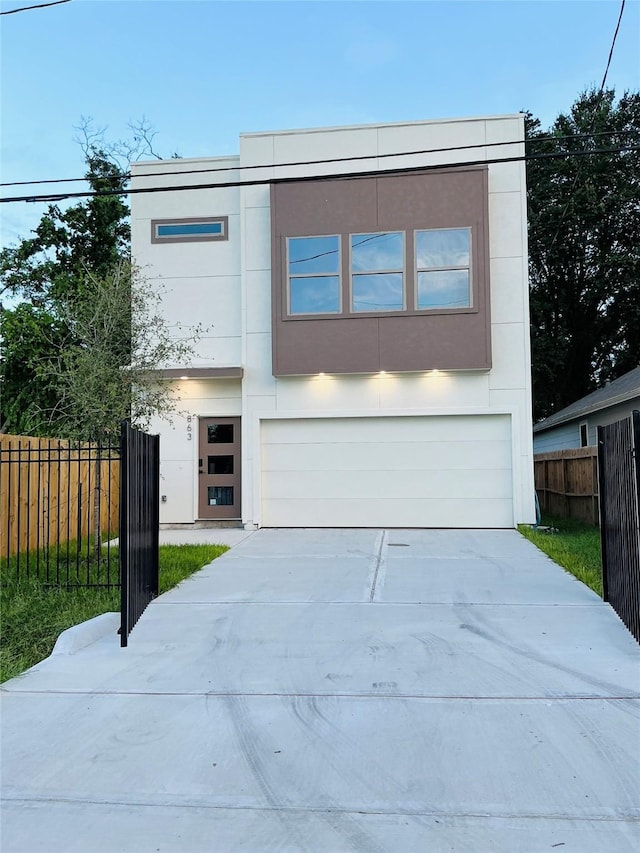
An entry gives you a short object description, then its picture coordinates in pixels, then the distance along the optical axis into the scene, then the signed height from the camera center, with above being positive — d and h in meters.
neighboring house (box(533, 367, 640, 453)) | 14.52 +1.00
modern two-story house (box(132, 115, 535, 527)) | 12.55 +2.05
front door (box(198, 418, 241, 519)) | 13.59 -0.21
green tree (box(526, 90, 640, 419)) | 25.42 +8.16
